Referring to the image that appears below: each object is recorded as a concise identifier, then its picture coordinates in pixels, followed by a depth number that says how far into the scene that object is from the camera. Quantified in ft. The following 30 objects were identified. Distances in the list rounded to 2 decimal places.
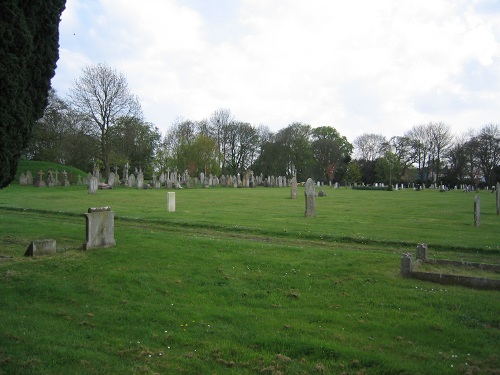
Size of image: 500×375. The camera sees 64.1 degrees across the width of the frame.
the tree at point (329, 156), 294.46
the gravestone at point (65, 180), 135.85
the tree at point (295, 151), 276.21
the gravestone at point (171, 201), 65.98
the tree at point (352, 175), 275.80
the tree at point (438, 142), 275.39
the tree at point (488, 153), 245.24
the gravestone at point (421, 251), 29.71
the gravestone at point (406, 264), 26.96
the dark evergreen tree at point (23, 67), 25.53
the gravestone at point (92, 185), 107.34
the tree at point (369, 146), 318.86
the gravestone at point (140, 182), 149.38
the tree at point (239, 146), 259.19
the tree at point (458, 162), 260.01
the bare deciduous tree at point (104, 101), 147.02
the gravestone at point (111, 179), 145.45
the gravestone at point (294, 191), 110.15
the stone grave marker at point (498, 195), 70.27
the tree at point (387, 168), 277.85
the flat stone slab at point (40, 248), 30.37
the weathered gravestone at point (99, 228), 33.09
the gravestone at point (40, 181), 131.45
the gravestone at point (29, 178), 135.88
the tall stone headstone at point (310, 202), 62.54
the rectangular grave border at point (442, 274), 24.53
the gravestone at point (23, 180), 134.19
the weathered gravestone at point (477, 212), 55.10
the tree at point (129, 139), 157.17
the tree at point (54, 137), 171.32
